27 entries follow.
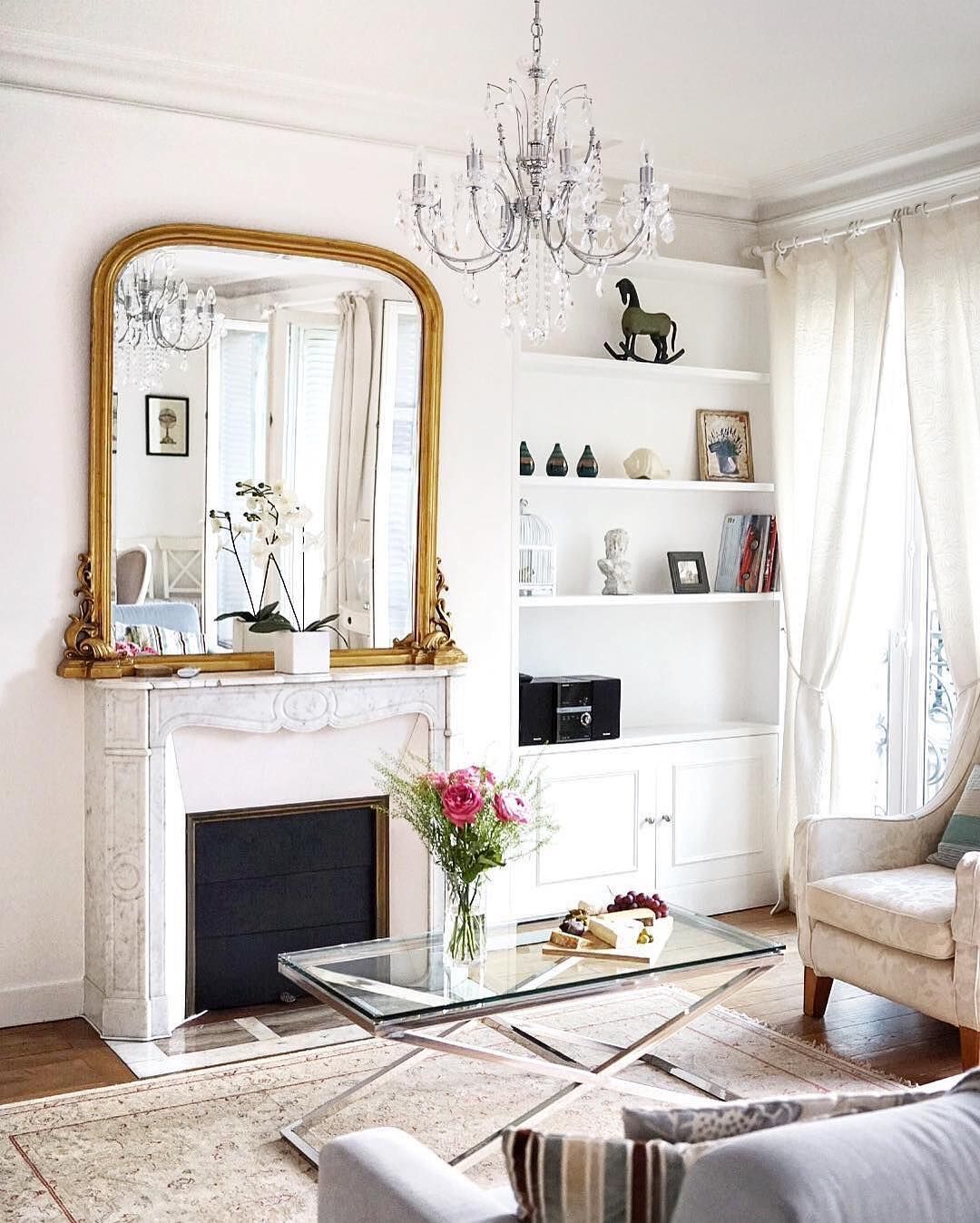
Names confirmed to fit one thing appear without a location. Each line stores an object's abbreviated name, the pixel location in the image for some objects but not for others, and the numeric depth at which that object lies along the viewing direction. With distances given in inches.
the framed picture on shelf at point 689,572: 218.1
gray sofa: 52.6
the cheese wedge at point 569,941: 131.0
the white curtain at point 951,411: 182.1
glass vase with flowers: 127.2
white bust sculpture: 209.6
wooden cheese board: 127.9
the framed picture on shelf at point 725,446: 223.9
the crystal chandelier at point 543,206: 121.0
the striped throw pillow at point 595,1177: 59.8
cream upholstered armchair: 148.0
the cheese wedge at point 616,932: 130.2
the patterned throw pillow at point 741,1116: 62.4
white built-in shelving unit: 203.5
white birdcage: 201.2
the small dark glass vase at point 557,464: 202.5
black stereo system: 198.8
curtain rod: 186.1
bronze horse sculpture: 209.2
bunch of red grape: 138.1
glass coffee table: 117.3
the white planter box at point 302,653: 170.6
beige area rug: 119.5
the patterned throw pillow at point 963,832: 168.4
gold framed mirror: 164.6
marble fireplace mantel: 159.5
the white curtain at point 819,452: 199.3
